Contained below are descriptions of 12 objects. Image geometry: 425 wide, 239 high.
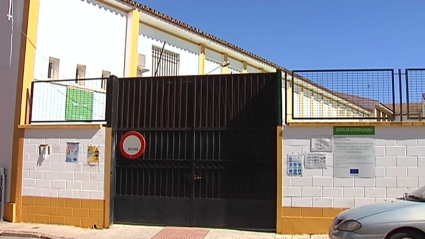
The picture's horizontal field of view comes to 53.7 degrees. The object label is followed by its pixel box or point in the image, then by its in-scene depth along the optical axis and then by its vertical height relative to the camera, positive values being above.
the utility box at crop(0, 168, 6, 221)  9.60 -0.96
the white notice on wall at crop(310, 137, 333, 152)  8.34 +0.21
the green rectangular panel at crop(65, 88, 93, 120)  10.20 +1.11
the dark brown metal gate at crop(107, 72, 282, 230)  8.64 +0.04
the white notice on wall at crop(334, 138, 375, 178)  8.20 -0.04
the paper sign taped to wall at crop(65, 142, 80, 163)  9.35 -0.06
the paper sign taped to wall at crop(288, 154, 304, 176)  8.40 -0.22
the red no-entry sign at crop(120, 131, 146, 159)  9.19 +0.13
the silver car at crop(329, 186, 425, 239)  5.62 -0.91
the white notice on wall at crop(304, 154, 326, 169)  8.34 -0.13
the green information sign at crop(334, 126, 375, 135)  8.24 +0.50
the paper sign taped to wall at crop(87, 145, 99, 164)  9.22 -0.09
